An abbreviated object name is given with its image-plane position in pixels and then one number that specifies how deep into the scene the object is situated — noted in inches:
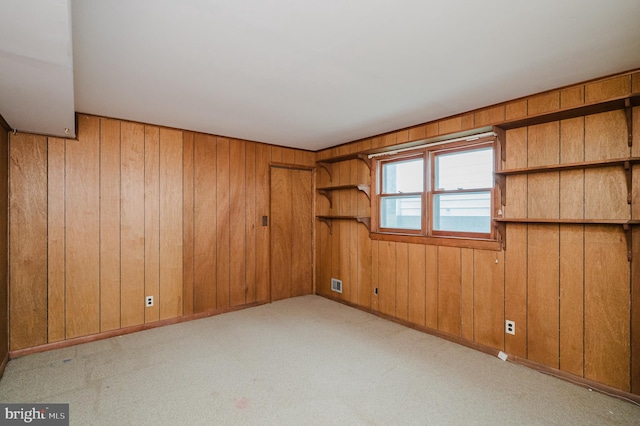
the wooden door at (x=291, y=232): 181.6
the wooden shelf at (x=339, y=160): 160.9
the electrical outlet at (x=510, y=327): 107.7
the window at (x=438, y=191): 118.8
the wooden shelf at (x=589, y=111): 82.4
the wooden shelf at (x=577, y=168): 83.7
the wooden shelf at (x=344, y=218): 161.0
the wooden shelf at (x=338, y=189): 159.8
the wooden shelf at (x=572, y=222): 84.3
